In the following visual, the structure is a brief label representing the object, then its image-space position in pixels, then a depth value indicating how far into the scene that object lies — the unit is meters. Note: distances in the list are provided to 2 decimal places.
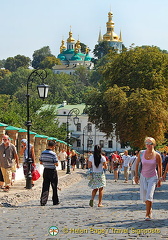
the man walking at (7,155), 18.55
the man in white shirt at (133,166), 28.16
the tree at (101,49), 153.62
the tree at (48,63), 195.65
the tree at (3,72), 185.38
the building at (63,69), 197.00
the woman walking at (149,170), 12.62
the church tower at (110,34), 195.50
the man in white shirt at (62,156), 44.21
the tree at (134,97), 46.47
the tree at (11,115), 49.91
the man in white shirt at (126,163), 30.41
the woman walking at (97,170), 15.76
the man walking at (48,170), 15.66
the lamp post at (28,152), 20.47
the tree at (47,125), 65.62
